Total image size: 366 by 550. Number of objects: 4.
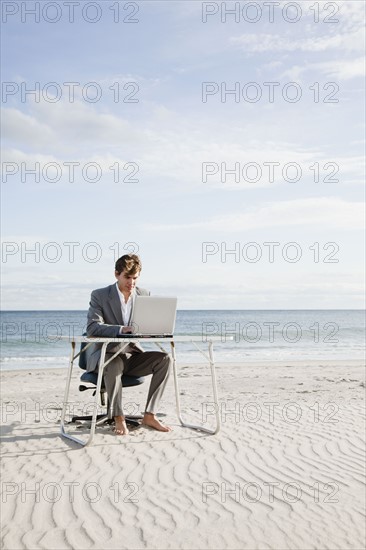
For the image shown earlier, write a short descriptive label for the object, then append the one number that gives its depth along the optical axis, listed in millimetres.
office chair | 6828
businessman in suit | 6699
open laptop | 6578
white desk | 6146
